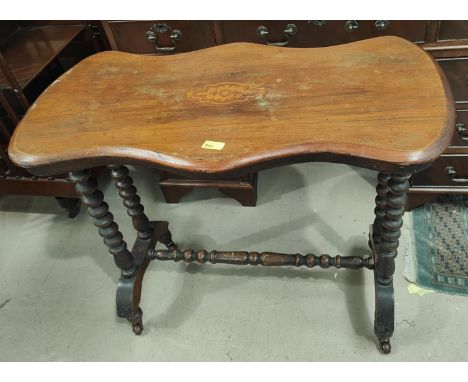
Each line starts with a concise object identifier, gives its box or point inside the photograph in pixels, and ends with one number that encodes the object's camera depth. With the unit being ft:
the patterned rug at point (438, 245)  5.39
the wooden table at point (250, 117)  3.18
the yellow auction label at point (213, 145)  3.29
